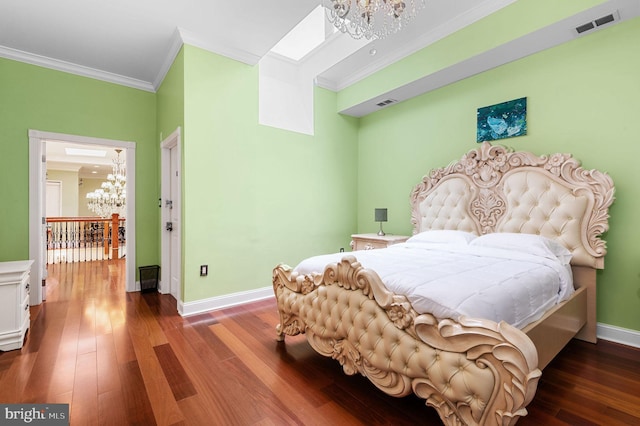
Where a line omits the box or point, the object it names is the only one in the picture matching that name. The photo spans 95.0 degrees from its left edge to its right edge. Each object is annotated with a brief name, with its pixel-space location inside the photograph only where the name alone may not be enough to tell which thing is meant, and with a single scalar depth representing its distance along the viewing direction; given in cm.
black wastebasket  404
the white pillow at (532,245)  238
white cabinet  229
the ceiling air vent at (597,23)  237
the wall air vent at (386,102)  412
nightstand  373
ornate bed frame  120
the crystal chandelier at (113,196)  727
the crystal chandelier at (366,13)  202
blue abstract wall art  300
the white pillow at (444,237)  300
